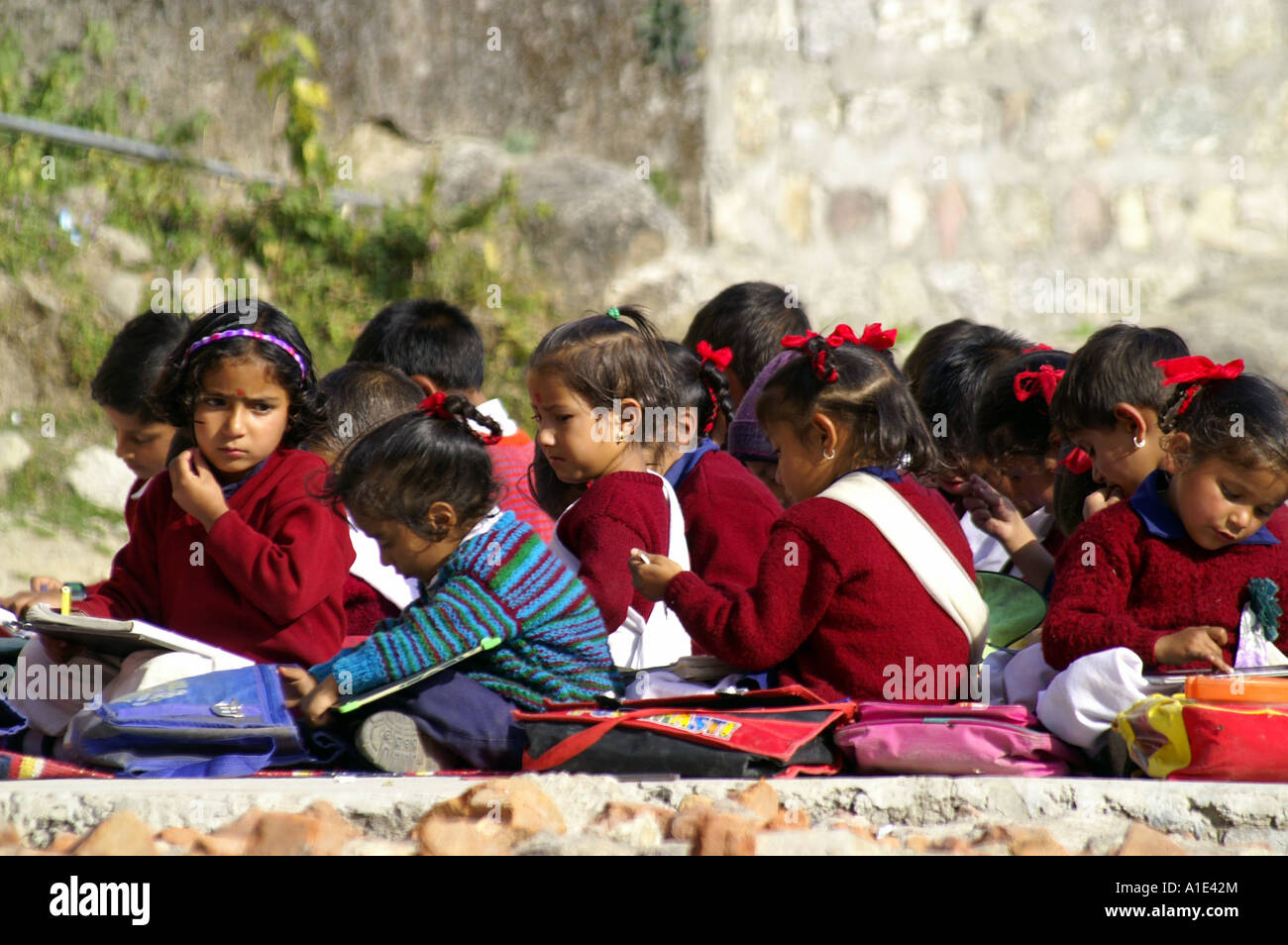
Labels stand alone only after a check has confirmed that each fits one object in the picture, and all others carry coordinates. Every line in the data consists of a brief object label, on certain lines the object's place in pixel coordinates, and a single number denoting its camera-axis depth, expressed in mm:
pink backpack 5723
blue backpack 6031
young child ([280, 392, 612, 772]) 6113
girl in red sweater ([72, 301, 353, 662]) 6680
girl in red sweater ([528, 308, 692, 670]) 6930
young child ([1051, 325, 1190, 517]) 7105
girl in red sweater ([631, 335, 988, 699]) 6187
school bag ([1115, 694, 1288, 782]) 5332
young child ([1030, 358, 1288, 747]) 5789
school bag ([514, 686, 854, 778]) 5645
